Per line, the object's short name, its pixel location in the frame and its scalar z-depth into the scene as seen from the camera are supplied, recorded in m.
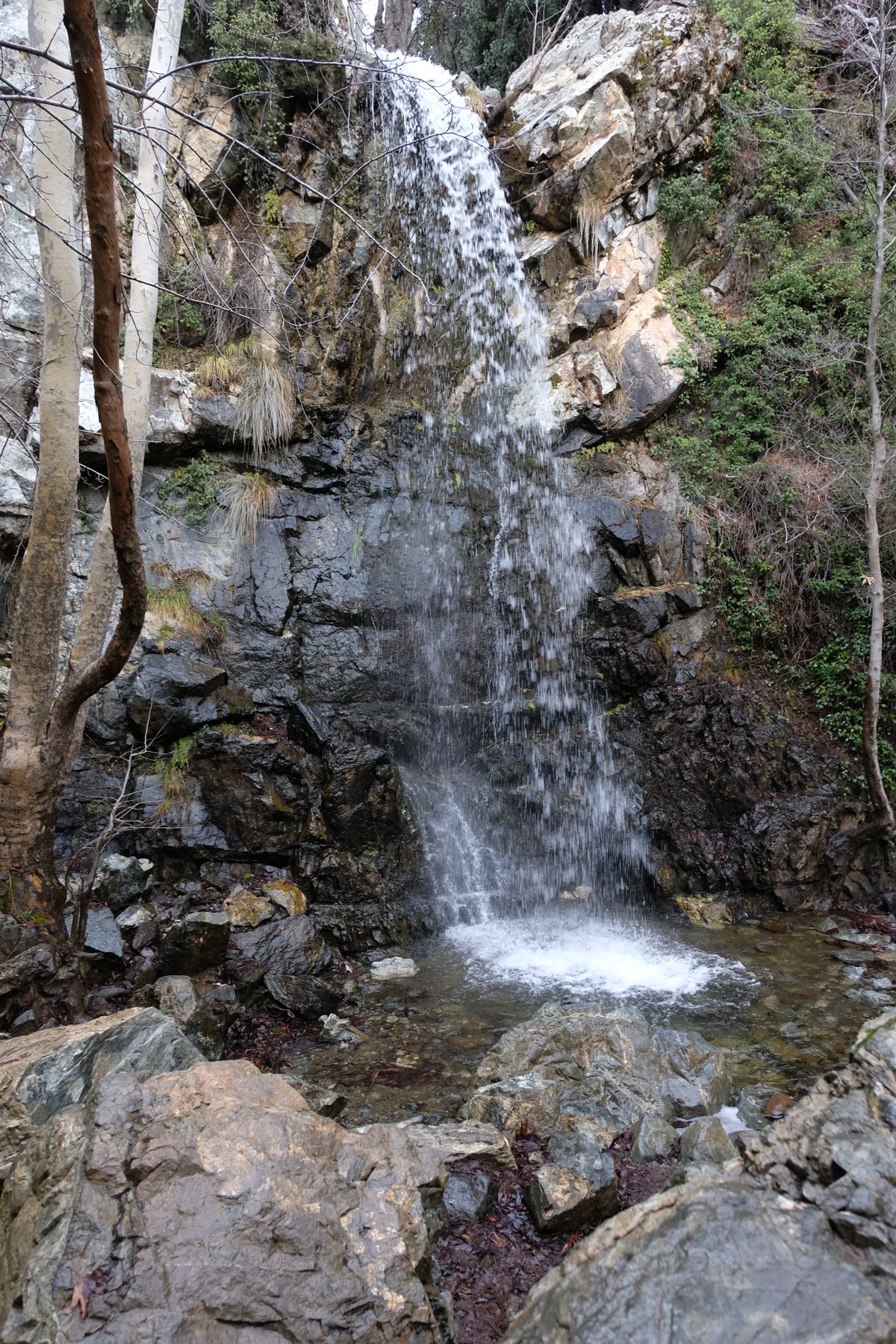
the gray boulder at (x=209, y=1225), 1.77
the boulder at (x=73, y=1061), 2.58
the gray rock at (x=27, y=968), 3.87
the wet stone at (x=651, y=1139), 3.17
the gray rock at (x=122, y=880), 5.32
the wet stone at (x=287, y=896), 5.90
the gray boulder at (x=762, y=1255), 1.57
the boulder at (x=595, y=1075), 3.39
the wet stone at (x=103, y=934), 4.74
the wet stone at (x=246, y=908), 5.60
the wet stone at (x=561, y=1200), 2.71
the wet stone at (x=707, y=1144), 2.92
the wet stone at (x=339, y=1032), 4.63
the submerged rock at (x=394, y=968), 5.61
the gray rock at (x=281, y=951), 4.97
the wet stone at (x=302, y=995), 4.82
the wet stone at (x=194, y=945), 4.78
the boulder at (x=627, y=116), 9.79
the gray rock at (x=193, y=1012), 4.17
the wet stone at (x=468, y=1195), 2.76
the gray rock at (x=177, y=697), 6.58
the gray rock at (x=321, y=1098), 3.53
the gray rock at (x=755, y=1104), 3.64
